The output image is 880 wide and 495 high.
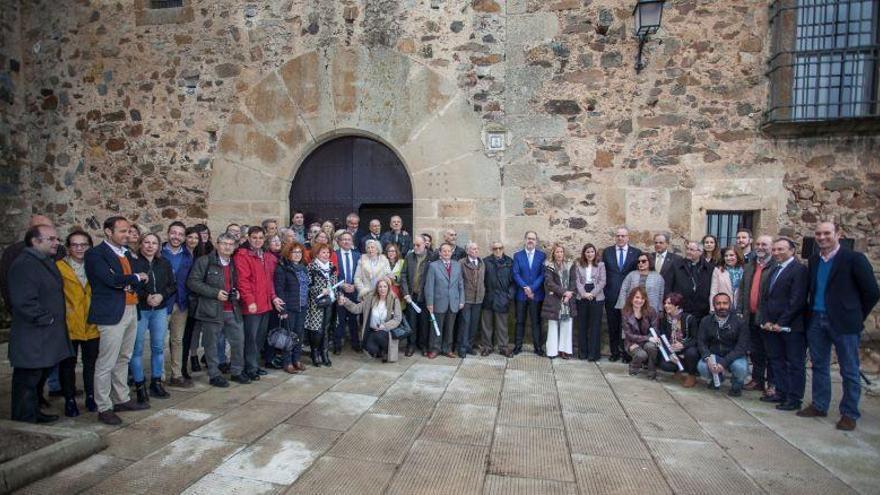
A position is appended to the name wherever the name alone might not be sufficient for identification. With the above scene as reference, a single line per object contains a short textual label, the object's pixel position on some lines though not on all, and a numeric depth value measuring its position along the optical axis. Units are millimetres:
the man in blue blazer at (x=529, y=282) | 5922
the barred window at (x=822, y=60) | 5676
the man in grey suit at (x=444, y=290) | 5762
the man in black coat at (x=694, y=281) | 5215
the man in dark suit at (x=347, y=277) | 5746
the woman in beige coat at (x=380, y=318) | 5434
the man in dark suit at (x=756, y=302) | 4738
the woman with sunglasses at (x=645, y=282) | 5406
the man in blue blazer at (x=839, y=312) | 3842
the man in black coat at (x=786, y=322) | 4230
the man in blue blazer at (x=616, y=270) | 5766
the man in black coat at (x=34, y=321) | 3344
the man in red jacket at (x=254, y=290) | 4672
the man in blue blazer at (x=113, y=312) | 3621
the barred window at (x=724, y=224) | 6113
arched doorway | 6750
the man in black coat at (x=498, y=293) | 5945
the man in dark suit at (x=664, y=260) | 5516
